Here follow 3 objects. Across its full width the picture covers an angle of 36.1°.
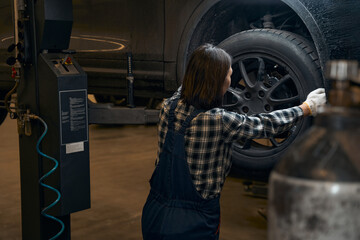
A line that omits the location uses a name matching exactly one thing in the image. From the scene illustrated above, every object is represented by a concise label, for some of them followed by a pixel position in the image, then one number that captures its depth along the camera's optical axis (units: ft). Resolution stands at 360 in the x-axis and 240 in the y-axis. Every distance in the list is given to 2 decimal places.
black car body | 9.18
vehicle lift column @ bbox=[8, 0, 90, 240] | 8.25
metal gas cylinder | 2.79
